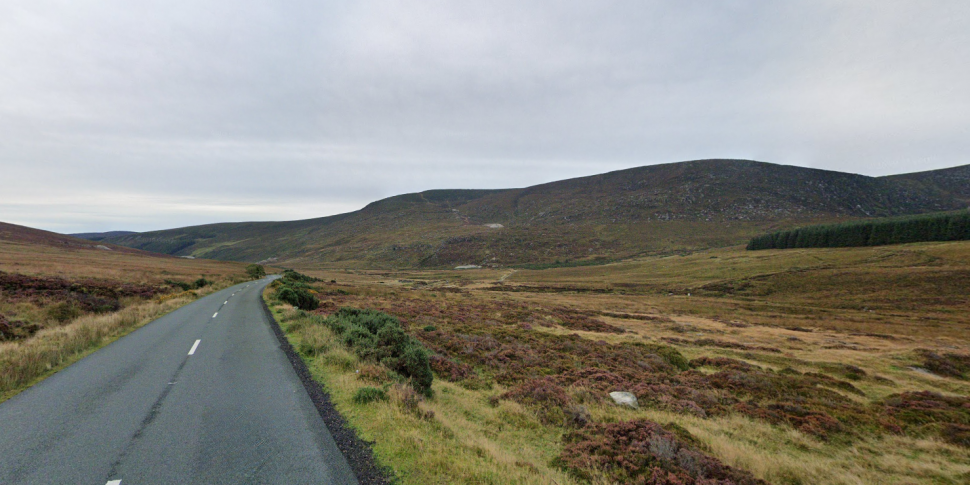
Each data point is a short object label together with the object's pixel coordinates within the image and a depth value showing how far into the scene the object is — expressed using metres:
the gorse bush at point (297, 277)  53.97
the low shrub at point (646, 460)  6.72
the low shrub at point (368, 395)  8.34
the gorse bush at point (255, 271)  72.08
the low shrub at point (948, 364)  19.39
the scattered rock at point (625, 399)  11.81
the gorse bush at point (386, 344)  10.84
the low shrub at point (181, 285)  38.50
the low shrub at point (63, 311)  18.39
